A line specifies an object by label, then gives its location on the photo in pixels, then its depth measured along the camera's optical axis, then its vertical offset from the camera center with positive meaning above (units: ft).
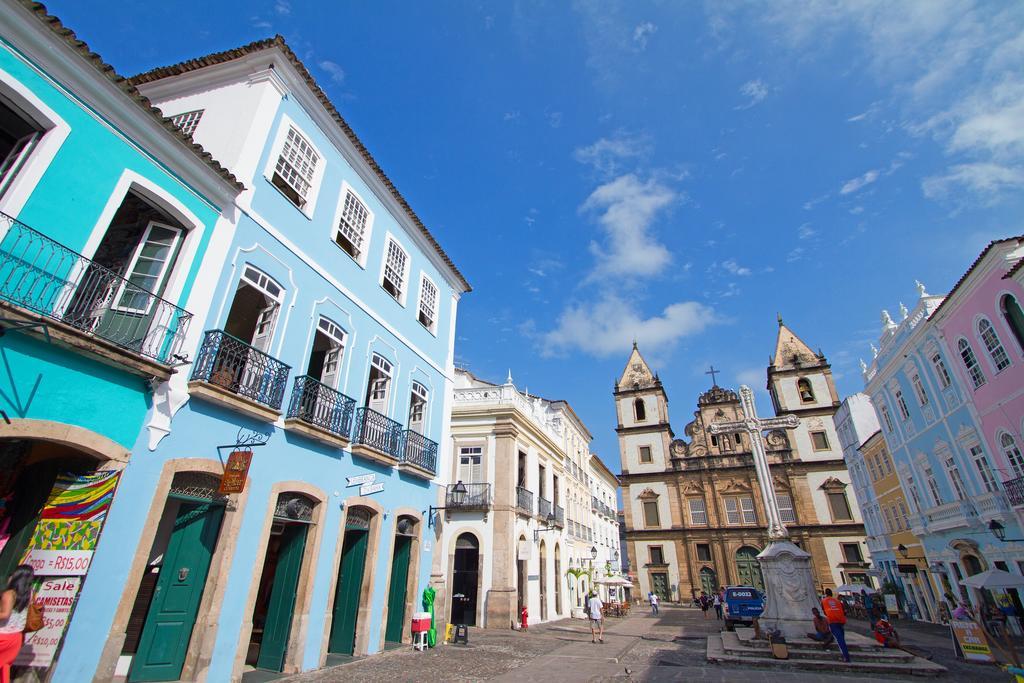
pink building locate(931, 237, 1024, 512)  44.16 +21.54
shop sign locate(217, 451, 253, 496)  21.86 +4.45
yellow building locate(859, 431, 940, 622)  71.10 +6.80
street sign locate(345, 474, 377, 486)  32.41 +6.30
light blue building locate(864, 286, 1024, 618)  51.72 +14.72
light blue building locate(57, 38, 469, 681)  21.50 +7.95
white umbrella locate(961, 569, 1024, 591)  37.93 +0.62
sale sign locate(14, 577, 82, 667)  16.30 -1.29
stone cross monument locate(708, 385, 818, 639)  38.72 -0.07
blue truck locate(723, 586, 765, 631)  63.57 -2.32
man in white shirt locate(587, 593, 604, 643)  48.62 -2.68
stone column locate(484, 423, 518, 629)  57.62 +5.38
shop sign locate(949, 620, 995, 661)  35.55 -3.61
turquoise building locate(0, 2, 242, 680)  16.89 +10.03
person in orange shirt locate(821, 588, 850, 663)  33.35 -1.98
